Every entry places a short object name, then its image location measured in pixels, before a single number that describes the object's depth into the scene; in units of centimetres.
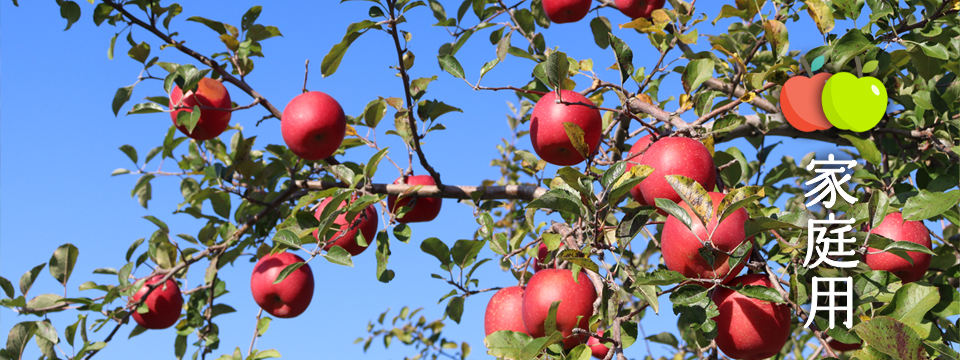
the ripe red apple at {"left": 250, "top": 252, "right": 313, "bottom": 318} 263
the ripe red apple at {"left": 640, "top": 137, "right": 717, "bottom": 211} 162
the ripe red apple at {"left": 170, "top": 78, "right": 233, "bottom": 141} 270
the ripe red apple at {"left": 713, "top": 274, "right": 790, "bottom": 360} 162
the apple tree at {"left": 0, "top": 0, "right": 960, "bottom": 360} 153
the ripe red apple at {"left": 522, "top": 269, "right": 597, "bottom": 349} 181
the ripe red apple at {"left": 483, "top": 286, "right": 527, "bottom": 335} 206
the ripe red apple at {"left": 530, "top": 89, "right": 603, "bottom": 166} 195
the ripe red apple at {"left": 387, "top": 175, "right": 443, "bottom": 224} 280
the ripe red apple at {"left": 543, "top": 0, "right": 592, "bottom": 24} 298
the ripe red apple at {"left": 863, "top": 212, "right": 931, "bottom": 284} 203
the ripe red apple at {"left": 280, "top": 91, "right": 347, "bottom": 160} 253
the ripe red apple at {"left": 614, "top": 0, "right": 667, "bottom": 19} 313
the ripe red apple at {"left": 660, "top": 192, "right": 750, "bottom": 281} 150
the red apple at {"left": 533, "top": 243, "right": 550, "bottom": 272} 255
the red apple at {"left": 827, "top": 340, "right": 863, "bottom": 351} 199
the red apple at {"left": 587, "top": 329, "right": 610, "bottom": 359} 229
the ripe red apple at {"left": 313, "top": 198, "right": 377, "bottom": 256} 242
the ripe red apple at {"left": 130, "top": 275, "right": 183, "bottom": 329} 291
